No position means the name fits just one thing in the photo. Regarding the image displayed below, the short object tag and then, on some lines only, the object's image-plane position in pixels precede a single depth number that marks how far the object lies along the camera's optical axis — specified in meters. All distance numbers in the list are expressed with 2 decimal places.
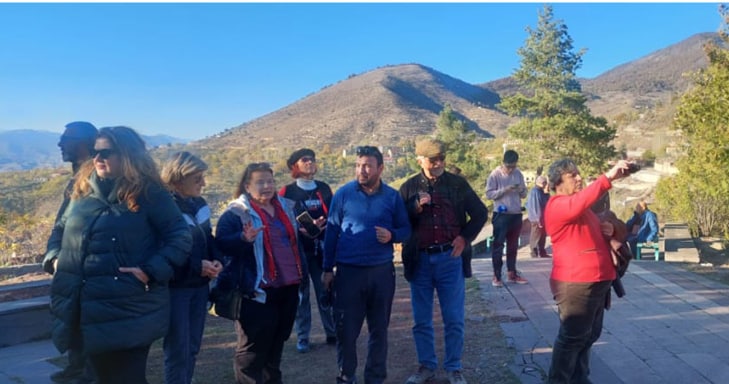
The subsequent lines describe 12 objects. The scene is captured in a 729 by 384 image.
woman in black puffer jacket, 2.67
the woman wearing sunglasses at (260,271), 3.55
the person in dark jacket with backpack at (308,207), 4.93
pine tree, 25.92
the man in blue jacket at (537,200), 8.57
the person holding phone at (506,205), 6.91
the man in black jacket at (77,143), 4.01
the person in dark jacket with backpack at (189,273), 3.42
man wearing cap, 4.04
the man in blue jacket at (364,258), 3.80
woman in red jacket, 3.52
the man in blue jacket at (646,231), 11.98
